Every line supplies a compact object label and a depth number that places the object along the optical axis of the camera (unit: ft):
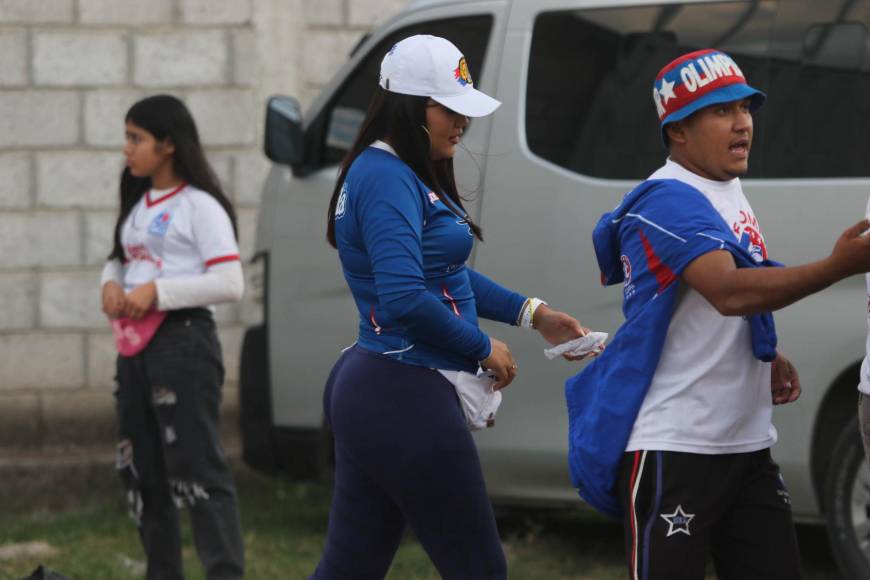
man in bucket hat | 21.31
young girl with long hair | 33.68
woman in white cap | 22.26
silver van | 34.63
